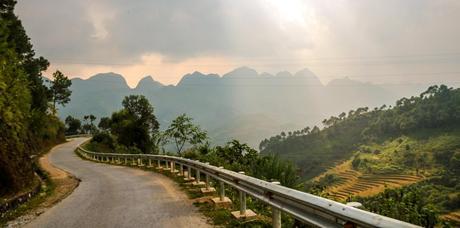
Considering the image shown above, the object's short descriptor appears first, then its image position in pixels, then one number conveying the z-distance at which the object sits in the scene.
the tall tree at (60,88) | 84.94
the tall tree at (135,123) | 68.19
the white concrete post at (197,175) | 14.22
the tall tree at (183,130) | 42.12
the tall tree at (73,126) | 114.12
